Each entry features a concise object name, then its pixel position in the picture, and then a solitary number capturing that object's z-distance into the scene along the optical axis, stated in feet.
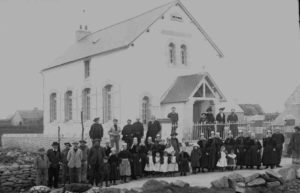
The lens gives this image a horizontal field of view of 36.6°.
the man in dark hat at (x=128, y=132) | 60.03
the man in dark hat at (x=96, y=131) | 60.23
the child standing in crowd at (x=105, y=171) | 51.03
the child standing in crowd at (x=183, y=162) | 55.67
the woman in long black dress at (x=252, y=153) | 57.93
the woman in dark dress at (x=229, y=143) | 58.80
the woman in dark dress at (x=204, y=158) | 57.31
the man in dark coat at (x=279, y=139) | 58.17
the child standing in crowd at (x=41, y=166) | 52.90
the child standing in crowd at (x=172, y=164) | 55.52
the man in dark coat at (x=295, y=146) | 55.93
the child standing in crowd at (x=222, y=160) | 57.36
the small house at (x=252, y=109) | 201.39
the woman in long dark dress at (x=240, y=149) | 58.90
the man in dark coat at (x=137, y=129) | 60.13
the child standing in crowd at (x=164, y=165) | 55.31
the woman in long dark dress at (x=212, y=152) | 57.41
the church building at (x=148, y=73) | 81.30
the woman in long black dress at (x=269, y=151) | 57.36
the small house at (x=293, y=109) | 81.35
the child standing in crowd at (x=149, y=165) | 55.51
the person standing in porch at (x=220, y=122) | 69.06
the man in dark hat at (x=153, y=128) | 61.05
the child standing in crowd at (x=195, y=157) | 56.54
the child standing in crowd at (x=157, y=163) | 55.36
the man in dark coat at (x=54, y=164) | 53.72
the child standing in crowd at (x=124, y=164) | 52.65
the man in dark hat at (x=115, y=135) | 60.70
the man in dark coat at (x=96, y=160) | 51.17
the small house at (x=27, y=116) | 212.64
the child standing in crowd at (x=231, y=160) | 57.77
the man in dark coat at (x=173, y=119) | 69.62
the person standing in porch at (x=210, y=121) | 70.13
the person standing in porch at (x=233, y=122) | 68.49
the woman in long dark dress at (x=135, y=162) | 53.93
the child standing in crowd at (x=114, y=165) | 51.98
